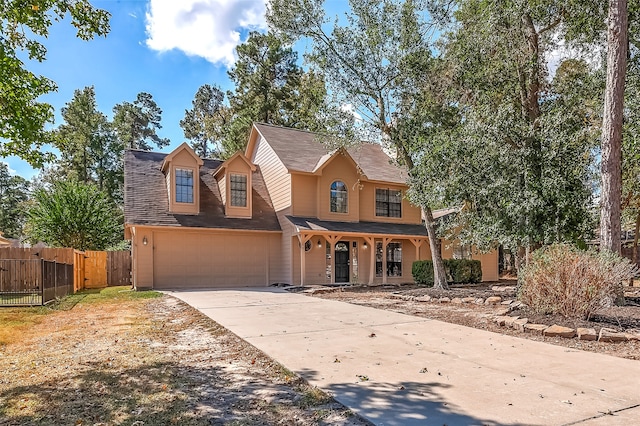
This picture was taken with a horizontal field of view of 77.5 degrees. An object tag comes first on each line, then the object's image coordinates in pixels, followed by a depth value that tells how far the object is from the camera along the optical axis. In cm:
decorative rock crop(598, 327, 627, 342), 565
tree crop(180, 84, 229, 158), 3748
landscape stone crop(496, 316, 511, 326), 698
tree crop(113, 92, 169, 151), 3644
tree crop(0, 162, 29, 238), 4497
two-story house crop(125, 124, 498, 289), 1565
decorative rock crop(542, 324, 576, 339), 593
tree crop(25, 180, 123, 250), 2077
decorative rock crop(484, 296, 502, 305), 996
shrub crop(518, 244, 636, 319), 634
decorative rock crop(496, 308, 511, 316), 775
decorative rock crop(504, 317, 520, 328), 677
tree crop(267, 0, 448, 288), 1346
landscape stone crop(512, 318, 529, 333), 652
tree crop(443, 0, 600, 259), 1039
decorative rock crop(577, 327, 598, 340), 575
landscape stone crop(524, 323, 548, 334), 621
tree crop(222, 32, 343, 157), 2920
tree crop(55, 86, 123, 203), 3077
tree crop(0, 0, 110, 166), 656
